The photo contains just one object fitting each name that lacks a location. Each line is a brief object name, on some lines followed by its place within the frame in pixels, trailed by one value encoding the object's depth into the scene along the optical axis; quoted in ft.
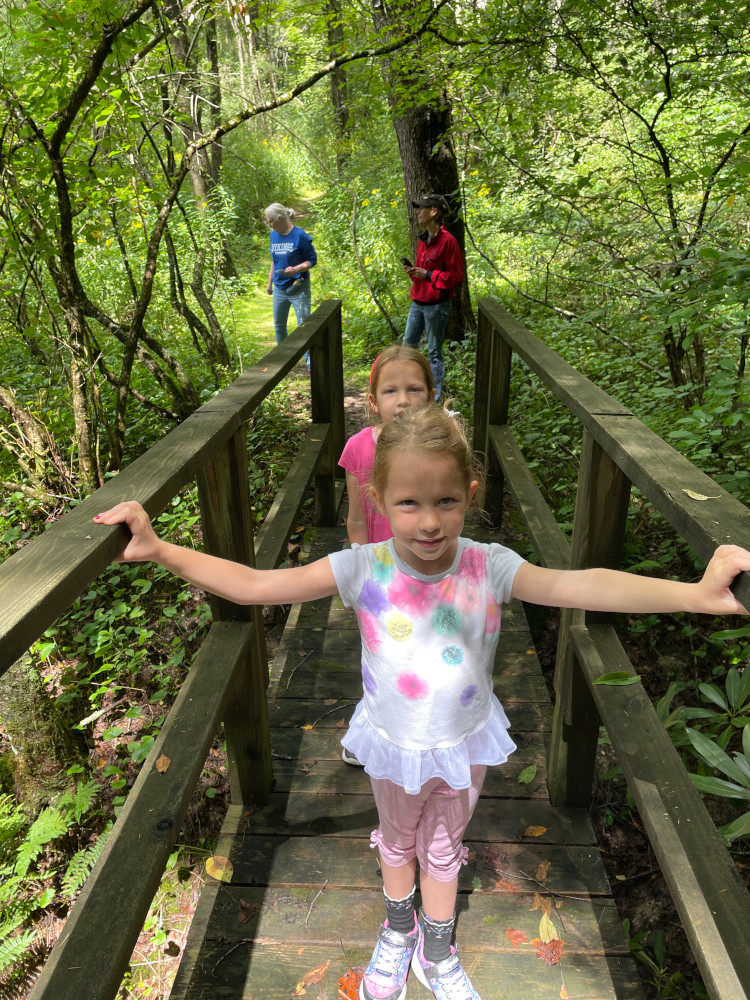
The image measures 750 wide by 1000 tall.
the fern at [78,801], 11.00
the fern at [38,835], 10.18
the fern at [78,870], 9.89
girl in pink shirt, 8.11
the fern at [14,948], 8.75
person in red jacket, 19.21
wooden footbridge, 4.30
